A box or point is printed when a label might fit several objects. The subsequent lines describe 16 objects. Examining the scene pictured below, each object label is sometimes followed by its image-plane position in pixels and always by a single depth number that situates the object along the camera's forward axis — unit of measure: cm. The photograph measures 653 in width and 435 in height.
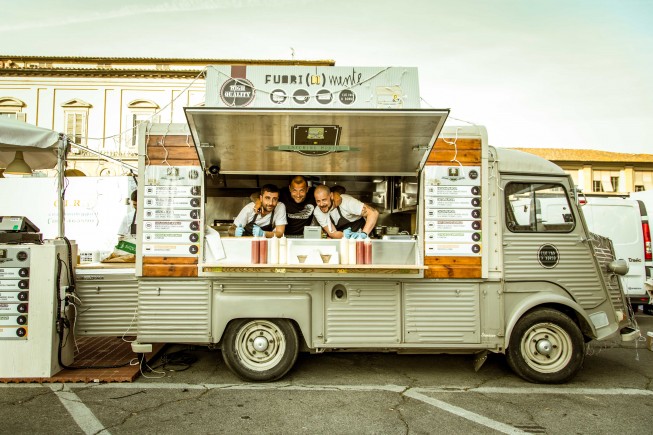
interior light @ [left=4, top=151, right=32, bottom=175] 615
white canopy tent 508
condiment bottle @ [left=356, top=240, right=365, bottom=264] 485
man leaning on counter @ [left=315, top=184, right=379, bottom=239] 569
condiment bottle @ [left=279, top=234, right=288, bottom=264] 485
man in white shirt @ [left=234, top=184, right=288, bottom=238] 562
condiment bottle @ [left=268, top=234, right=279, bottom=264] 483
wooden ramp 476
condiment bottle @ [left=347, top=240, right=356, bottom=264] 485
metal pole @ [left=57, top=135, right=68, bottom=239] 529
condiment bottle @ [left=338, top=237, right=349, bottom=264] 485
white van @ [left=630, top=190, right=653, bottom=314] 957
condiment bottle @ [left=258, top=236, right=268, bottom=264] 484
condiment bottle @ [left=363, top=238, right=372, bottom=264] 484
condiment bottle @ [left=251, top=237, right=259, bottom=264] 484
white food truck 481
